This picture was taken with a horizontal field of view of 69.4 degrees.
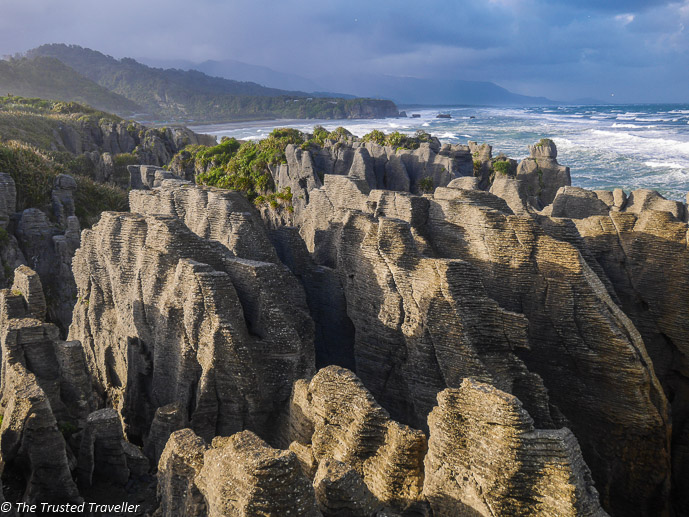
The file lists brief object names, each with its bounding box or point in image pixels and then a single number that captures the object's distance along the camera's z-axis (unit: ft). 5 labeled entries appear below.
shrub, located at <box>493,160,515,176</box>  140.88
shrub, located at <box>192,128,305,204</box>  134.72
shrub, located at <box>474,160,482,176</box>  148.76
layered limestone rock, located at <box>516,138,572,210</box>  126.41
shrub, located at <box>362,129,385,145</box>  181.73
